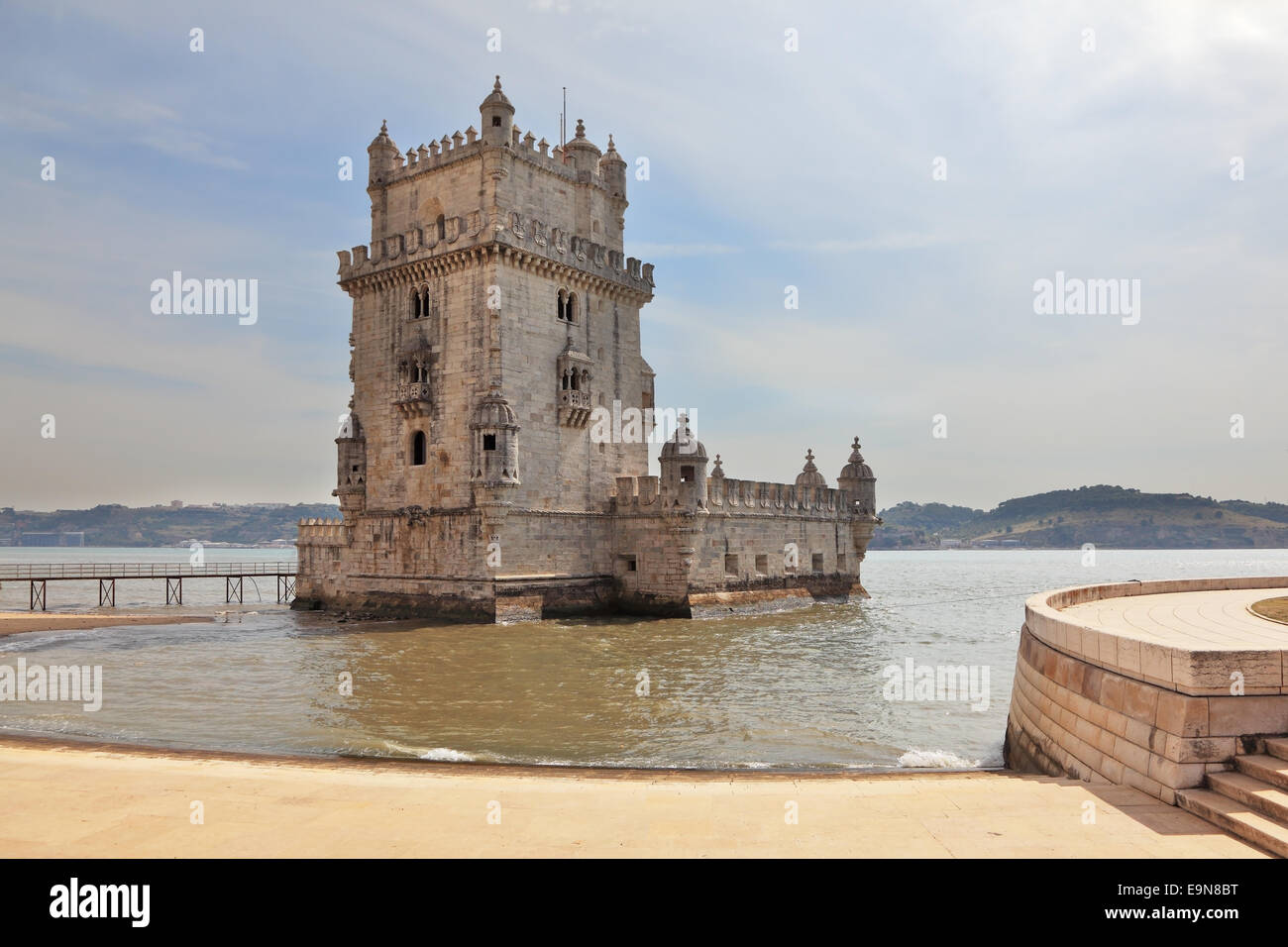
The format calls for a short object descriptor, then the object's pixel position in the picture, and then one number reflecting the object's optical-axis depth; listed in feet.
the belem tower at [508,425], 111.45
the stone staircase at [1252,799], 22.79
